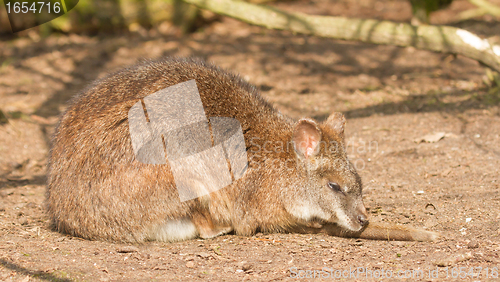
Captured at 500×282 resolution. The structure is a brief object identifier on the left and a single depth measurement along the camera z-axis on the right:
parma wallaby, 7.74
